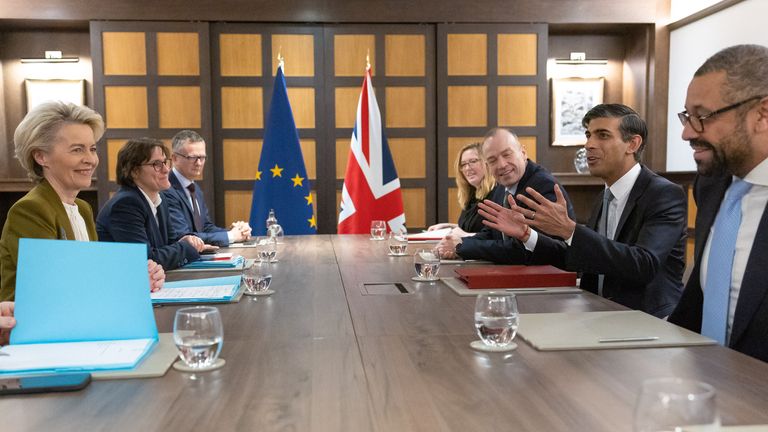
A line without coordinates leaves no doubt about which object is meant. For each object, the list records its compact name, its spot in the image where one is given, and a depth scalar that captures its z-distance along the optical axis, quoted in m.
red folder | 2.18
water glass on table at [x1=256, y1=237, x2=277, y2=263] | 2.94
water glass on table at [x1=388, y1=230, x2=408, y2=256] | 3.15
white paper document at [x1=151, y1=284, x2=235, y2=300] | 2.01
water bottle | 4.10
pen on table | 1.45
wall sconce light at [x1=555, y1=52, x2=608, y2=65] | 6.95
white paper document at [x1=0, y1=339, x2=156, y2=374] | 1.25
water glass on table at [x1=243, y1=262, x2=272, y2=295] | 2.12
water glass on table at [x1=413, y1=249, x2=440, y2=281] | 2.37
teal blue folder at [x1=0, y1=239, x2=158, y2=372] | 1.43
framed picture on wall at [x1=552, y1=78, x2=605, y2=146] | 6.90
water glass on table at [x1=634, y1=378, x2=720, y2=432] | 0.63
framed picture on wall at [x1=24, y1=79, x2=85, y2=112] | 6.55
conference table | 1.01
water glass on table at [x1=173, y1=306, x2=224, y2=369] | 1.25
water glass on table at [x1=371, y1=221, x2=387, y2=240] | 3.98
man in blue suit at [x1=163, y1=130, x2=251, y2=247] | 3.92
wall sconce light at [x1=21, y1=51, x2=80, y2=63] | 6.50
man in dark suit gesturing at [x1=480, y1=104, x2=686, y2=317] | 2.24
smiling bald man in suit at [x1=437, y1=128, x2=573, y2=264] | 2.80
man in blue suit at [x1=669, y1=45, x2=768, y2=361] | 1.82
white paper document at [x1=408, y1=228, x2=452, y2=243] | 3.86
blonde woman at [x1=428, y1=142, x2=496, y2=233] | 4.33
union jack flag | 5.41
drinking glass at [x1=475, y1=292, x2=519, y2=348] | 1.39
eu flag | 5.46
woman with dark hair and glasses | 2.96
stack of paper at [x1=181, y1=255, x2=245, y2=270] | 2.83
